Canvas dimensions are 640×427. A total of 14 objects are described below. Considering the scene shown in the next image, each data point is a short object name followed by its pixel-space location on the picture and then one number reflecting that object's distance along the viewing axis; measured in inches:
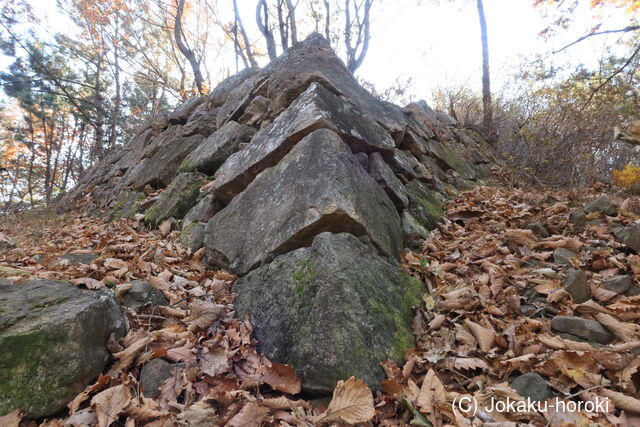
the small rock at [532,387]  59.0
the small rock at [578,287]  85.5
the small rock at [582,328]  71.4
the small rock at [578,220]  127.9
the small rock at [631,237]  103.9
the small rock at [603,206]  134.0
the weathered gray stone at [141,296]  92.8
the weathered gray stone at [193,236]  144.4
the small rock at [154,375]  67.6
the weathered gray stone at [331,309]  70.1
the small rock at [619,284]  85.1
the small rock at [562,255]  103.3
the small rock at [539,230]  128.5
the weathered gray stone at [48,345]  60.4
